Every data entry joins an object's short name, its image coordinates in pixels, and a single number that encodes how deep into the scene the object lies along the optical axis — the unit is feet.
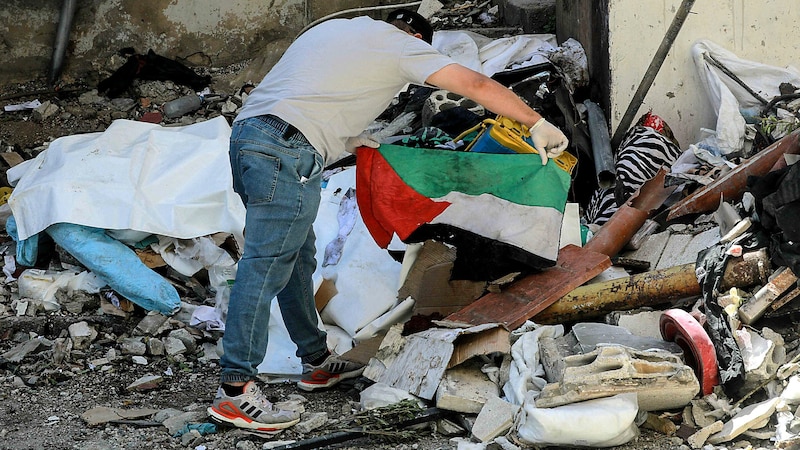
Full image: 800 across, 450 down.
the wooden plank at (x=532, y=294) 29.25
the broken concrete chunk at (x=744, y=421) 23.43
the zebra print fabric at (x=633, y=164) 37.73
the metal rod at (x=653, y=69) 39.60
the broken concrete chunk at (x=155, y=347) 33.01
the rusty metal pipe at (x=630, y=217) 33.32
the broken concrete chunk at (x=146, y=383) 30.07
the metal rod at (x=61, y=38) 57.82
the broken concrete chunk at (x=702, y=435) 23.45
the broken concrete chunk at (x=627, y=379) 23.30
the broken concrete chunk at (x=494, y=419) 24.12
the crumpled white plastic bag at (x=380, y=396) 26.22
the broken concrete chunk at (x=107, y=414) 27.07
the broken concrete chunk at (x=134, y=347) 33.14
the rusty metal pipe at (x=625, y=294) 29.25
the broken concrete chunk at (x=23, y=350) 32.61
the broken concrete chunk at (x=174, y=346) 33.06
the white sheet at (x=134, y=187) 37.24
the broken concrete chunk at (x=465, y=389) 25.40
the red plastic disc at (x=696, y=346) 25.23
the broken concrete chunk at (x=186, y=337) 33.45
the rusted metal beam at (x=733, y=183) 33.30
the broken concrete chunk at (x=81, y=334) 33.73
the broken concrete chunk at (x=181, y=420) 26.43
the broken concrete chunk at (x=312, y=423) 26.00
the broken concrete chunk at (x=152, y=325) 34.76
